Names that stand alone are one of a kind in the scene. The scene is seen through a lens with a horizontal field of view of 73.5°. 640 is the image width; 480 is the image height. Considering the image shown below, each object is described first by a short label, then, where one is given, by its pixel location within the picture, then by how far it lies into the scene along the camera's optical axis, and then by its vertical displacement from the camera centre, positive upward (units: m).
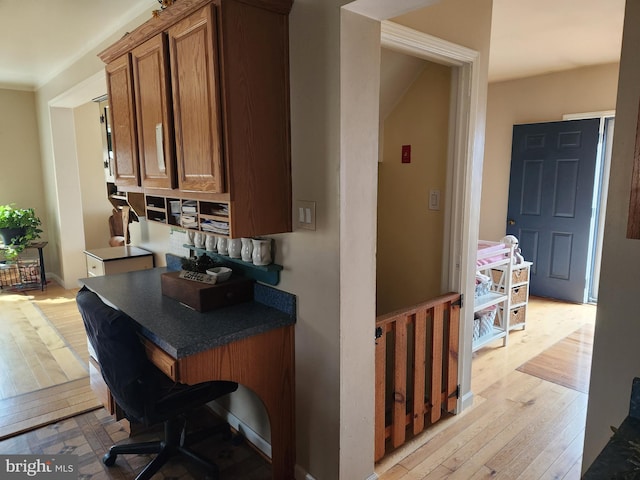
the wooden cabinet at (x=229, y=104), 1.58 +0.28
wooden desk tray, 1.94 -0.54
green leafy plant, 4.84 -0.61
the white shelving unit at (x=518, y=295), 3.69 -1.03
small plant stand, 5.16 -1.17
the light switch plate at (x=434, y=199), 2.56 -0.14
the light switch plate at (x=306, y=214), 1.71 -0.15
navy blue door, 4.56 -0.28
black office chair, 1.69 -0.89
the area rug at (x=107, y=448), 2.07 -1.42
